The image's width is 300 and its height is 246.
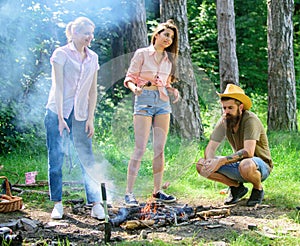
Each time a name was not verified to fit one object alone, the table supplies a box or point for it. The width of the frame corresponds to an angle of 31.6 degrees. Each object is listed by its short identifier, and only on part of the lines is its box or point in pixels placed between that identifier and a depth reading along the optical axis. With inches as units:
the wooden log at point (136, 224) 156.2
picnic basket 177.8
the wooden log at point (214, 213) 169.6
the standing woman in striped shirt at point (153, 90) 179.6
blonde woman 166.4
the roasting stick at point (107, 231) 139.7
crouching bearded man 180.1
